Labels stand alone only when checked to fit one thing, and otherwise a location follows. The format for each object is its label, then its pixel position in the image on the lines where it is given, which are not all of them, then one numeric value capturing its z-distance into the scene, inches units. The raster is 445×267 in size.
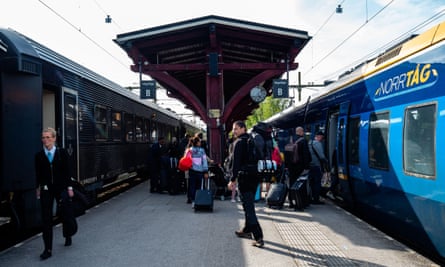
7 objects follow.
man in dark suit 213.8
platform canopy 477.4
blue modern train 187.3
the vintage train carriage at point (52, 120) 236.8
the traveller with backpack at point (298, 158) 350.6
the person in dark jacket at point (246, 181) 227.8
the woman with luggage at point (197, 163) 362.3
